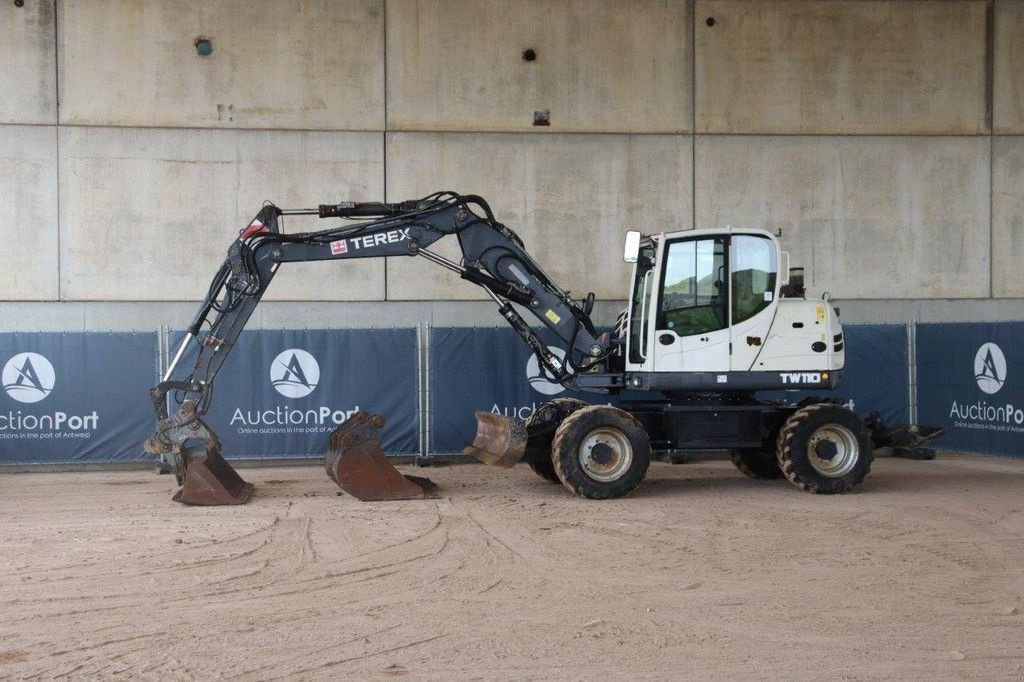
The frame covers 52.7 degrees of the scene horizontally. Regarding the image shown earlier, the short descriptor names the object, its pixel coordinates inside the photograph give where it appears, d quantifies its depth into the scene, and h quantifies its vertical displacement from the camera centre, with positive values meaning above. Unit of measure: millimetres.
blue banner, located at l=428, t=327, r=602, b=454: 15555 -627
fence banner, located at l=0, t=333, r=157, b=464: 14734 -814
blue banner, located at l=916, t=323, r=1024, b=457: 14961 -684
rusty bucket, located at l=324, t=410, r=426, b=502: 11992 -1462
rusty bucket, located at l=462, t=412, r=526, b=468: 12039 -1216
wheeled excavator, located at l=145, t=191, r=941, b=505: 12000 -224
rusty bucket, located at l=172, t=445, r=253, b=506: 11766 -1666
